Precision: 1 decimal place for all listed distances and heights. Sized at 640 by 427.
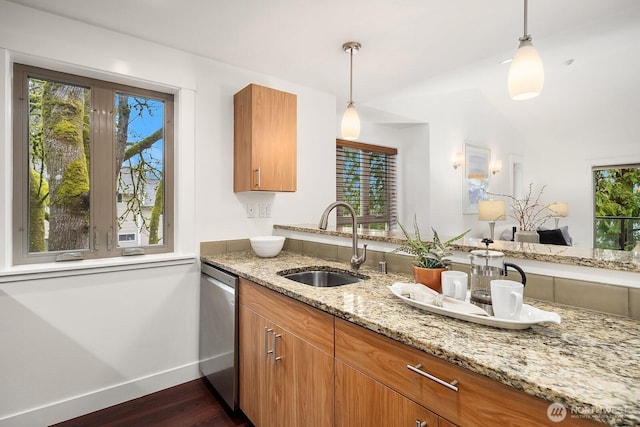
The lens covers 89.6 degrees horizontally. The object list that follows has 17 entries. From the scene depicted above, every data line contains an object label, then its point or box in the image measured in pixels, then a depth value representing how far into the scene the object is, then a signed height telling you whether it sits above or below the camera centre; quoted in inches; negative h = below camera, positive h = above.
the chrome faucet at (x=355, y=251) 71.3 -9.3
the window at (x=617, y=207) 208.4 +2.0
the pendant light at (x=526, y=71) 51.5 +22.5
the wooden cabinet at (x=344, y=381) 30.2 -21.4
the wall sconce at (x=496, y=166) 216.8 +29.4
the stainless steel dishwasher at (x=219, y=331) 74.0 -30.7
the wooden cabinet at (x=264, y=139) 93.0 +20.9
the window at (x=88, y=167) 75.0 +10.7
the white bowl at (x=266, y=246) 89.1 -10.2
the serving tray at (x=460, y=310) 36.4 -12.7
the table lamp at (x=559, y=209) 209.2 +0.5
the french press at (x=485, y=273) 43.8 -8.8
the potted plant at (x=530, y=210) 235.4 -0.1
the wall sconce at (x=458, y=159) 187.2 +29.5
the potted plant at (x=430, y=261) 51.7 -8.7
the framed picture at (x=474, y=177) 194.5 +20.5
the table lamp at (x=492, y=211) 167.2 -0.7
